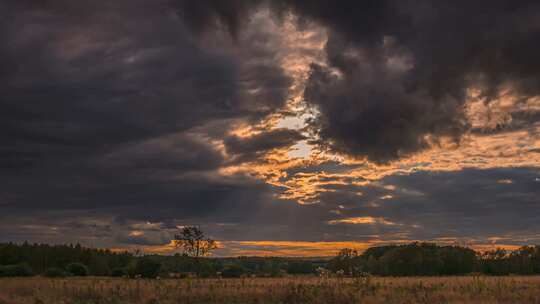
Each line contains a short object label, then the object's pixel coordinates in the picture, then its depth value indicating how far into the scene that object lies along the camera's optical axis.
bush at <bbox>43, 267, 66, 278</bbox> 64.83
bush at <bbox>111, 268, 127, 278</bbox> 73.75
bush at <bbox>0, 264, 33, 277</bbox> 66.56
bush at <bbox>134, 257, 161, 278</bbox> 63.39
